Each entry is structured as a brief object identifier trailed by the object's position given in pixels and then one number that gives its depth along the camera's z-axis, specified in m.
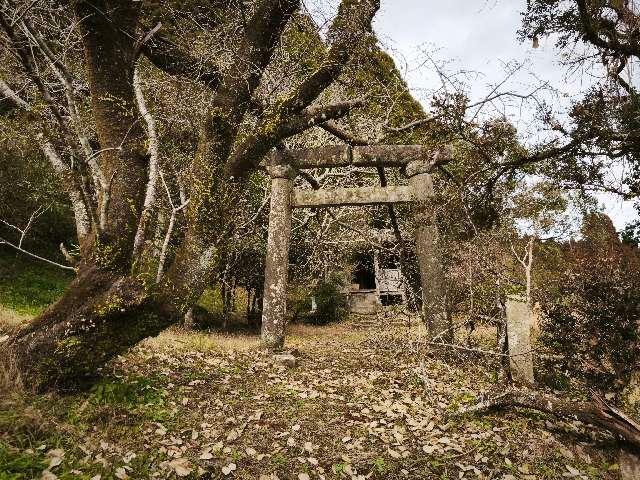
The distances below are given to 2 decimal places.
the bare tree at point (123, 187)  3.94
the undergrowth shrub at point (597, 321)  4.51
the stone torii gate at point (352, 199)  7.46
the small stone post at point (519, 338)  5.80
